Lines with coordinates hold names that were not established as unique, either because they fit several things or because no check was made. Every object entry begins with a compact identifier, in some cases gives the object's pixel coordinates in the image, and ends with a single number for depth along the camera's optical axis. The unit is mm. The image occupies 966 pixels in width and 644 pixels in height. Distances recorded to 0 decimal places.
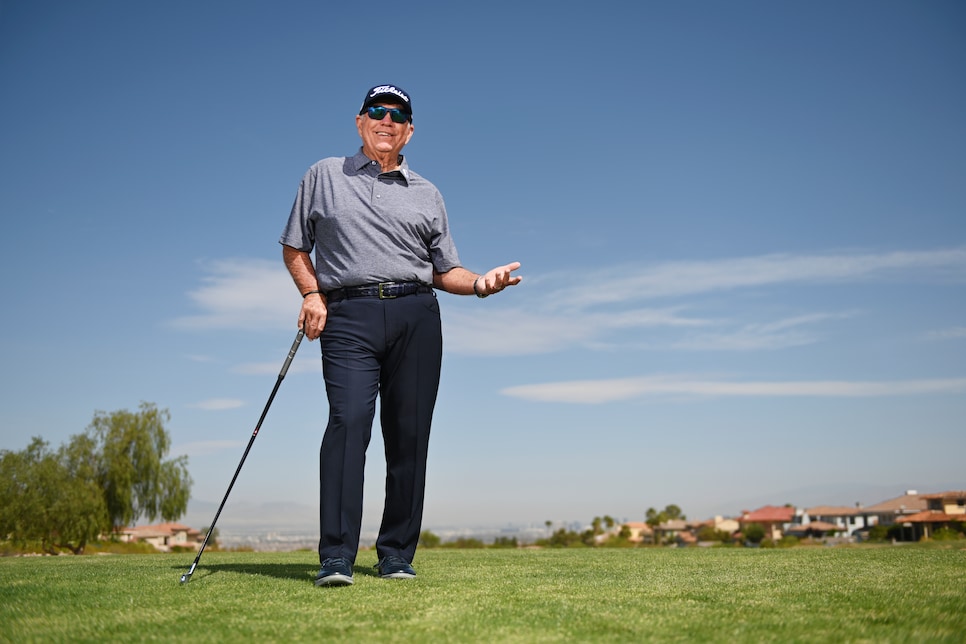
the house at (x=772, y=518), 125769
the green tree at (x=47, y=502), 33719
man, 4312
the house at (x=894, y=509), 105375
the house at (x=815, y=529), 112250
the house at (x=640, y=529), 133638
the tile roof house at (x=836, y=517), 132000
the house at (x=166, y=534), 90500
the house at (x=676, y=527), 128538
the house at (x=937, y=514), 72188
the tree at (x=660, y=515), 67312
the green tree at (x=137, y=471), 38531
